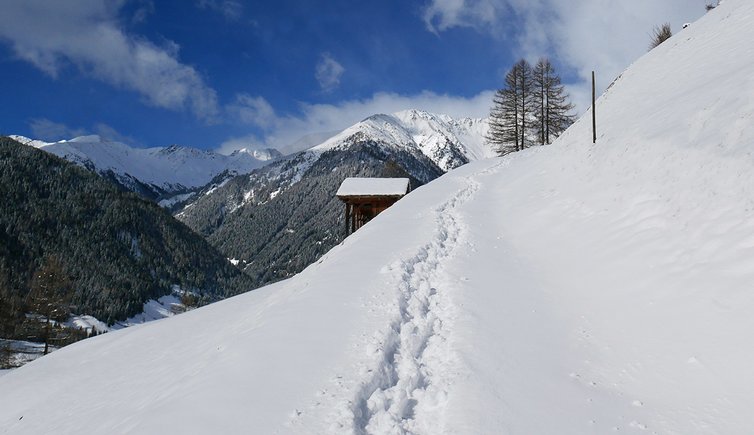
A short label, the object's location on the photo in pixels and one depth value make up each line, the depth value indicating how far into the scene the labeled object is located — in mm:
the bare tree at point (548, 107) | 39781
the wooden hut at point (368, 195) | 29641
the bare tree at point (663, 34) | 31969
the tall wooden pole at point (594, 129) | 16934
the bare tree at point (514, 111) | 40438
